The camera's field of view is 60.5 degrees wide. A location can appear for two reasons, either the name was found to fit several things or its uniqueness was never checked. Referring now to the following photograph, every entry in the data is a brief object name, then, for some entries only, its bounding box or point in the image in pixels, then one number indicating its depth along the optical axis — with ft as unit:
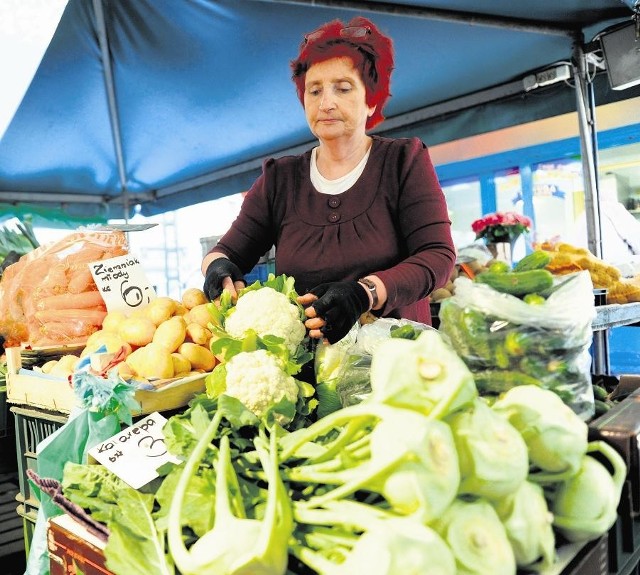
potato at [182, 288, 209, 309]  5.56
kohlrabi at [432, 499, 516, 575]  2.00
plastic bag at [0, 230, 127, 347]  5.97
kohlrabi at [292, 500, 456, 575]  1.84
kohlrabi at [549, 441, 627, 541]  2.41
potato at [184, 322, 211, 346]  5.02
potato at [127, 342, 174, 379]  4.44
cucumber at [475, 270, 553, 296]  3.10
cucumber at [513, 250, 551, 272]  3.28
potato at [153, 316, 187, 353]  4.76
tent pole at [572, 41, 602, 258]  10.82
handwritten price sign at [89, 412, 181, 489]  3.22
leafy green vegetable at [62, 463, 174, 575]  2.38
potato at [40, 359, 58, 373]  5.31
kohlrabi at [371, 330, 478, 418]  2.18
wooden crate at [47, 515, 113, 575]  2.78
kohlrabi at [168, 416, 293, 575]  1.95
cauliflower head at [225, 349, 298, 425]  3.27
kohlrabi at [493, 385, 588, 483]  2.38
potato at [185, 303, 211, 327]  5.17
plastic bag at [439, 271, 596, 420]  2.98
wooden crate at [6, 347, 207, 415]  4.19
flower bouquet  12.66
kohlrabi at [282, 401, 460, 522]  1.97
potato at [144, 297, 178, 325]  5.13
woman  5.30
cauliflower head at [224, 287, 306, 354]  3.68
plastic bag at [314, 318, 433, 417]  3.75
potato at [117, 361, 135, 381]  4.34
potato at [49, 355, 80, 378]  5.02
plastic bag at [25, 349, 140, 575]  3.98
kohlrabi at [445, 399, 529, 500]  2.07
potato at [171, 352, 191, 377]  4.64
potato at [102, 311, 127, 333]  5.30
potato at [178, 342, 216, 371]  4.81
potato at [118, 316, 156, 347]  4.92
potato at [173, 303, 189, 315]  5.35
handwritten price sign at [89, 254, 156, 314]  5.73
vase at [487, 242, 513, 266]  12.70
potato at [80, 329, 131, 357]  4.87
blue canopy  10.44
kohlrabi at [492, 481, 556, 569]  2.18
